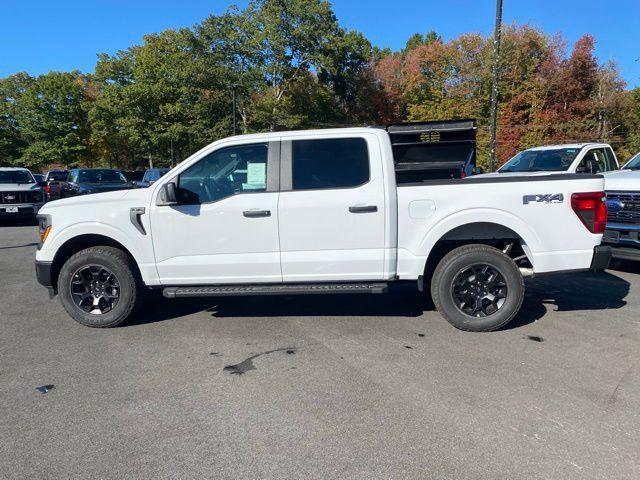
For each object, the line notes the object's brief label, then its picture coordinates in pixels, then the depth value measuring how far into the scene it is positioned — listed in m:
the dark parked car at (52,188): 19.09
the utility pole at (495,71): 14.88
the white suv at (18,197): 14.73
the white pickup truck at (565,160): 9.97
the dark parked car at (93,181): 16.39
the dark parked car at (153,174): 23.15
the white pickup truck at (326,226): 5.05
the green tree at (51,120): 52.97
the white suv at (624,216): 7.34
